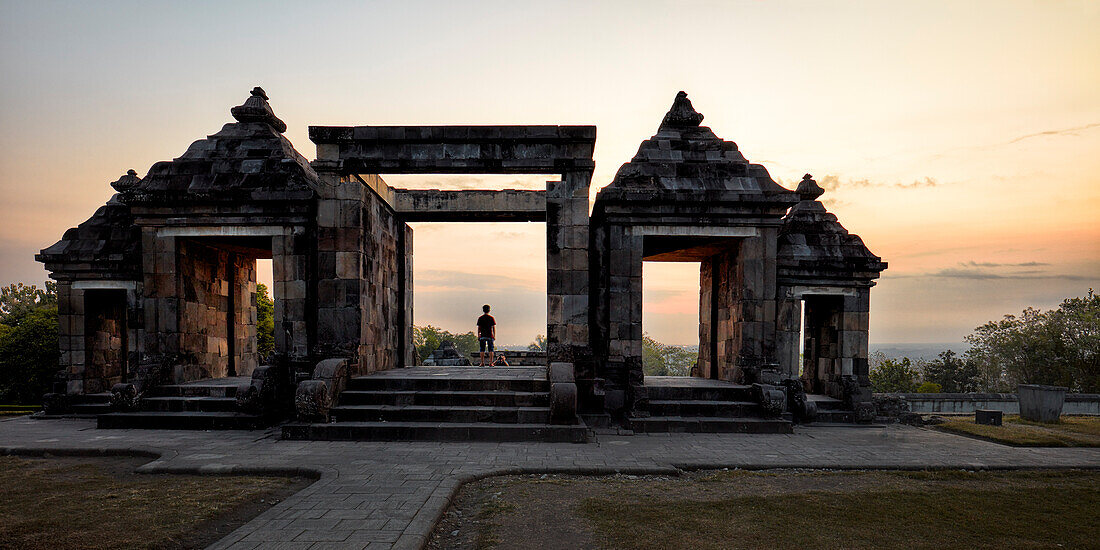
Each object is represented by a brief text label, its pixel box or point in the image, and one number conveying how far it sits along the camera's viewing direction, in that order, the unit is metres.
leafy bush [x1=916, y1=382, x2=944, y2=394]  26.14
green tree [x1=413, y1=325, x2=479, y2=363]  58.50
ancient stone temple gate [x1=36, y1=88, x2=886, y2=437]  10.77
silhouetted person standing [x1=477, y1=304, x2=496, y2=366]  15.16
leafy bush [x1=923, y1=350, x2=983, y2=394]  36.62
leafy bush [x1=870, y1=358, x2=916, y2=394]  34.22
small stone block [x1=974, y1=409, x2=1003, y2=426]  12.47
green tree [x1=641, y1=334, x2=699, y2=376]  77.63
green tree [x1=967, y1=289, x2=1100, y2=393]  28.61
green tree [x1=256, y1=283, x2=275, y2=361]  23.09
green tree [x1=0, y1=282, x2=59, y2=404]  18.28
